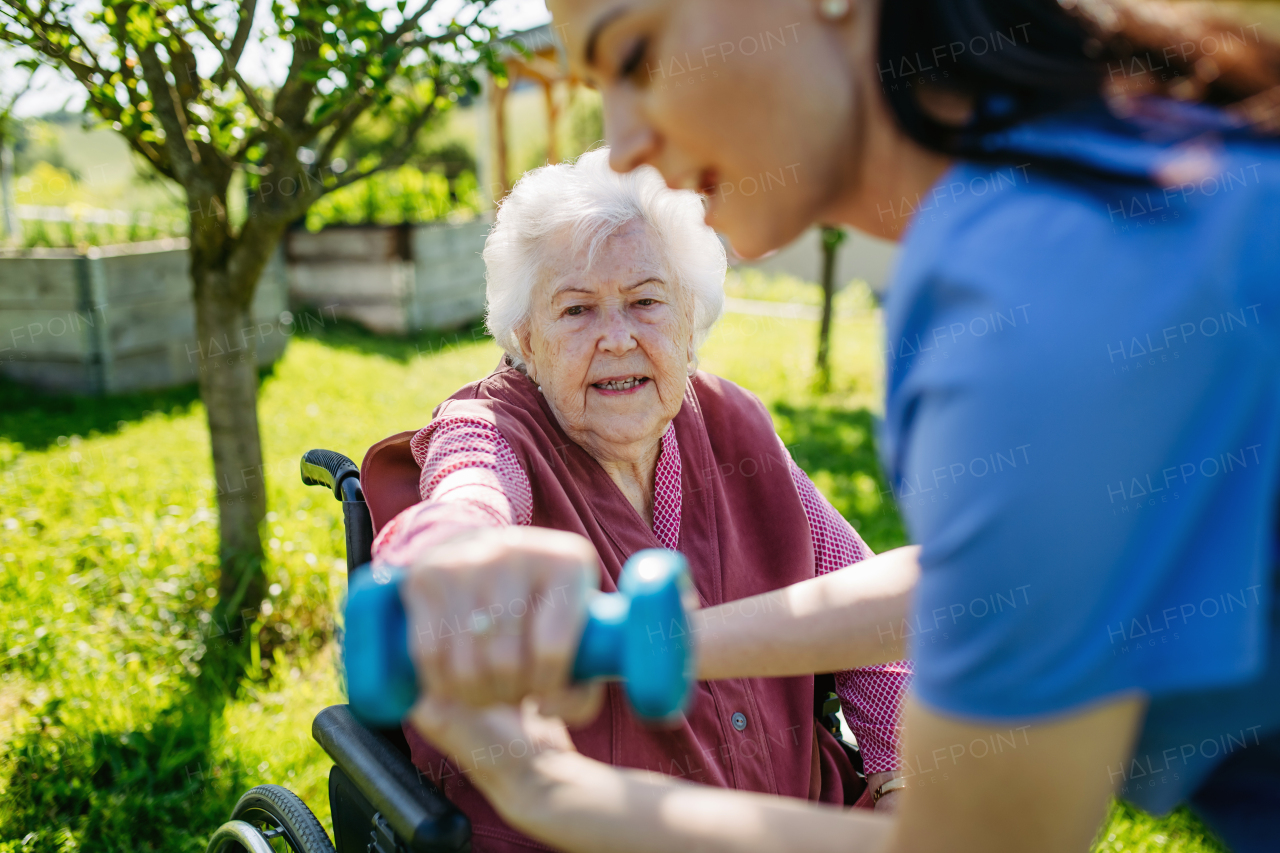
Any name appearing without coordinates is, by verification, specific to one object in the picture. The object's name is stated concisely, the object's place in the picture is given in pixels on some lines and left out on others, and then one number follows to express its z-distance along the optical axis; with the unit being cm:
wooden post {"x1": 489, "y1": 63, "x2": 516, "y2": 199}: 1041
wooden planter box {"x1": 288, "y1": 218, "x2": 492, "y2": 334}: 832
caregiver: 66
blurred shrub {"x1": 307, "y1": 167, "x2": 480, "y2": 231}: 859
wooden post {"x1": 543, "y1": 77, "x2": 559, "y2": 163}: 1095
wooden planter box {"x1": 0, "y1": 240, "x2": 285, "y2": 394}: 571
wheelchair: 132
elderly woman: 177
